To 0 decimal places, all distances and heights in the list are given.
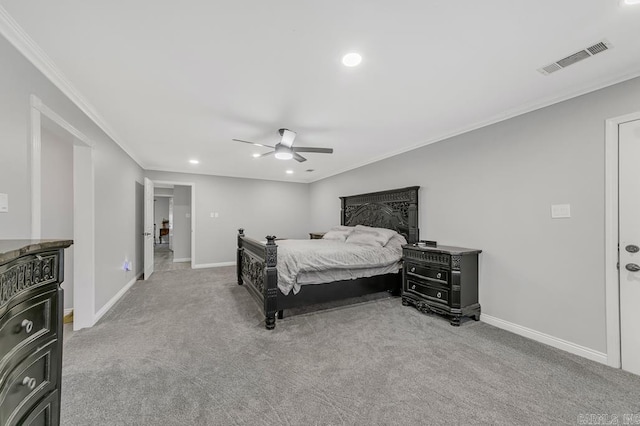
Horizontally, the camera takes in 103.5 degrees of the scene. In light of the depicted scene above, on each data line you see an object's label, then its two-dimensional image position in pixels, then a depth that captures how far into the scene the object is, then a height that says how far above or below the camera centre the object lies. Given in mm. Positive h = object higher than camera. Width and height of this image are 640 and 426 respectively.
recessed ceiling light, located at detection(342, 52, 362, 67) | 1860 +1164
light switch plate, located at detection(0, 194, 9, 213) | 1530 +63
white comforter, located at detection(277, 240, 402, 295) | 3018 -605
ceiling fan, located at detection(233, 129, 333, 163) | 3232 +860
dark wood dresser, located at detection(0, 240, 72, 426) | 861 -466
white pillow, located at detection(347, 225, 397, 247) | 3989 -389
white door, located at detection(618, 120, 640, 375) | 2031 -247
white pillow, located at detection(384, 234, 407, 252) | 3963 -468
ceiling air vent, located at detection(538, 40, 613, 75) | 1779 +1172
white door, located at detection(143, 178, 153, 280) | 4977 -298
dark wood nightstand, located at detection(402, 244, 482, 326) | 2928 -839
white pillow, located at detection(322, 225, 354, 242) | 4757 -399
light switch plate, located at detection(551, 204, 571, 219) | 2415 +14
